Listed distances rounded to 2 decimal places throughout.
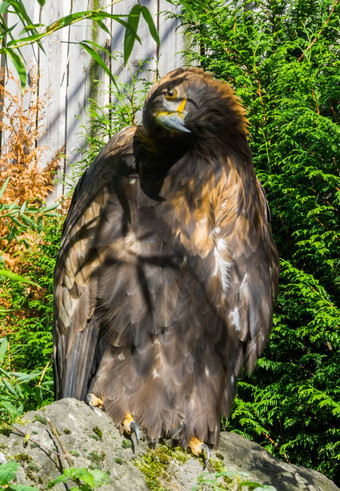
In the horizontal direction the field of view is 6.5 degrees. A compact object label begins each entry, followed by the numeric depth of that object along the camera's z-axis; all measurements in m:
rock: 5.28
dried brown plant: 7.40
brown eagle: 5.65
